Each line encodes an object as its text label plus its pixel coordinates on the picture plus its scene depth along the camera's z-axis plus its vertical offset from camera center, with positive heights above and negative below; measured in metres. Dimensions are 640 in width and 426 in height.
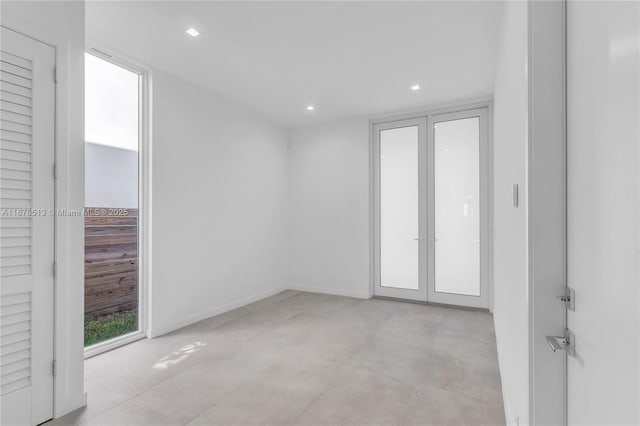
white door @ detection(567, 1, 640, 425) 0.60 +0.01
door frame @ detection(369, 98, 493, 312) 4.54 +0.75
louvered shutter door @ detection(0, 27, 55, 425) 1.91 -0.08
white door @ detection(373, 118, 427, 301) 5.05 +0.09
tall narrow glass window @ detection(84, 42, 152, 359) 3.60 +0.21
